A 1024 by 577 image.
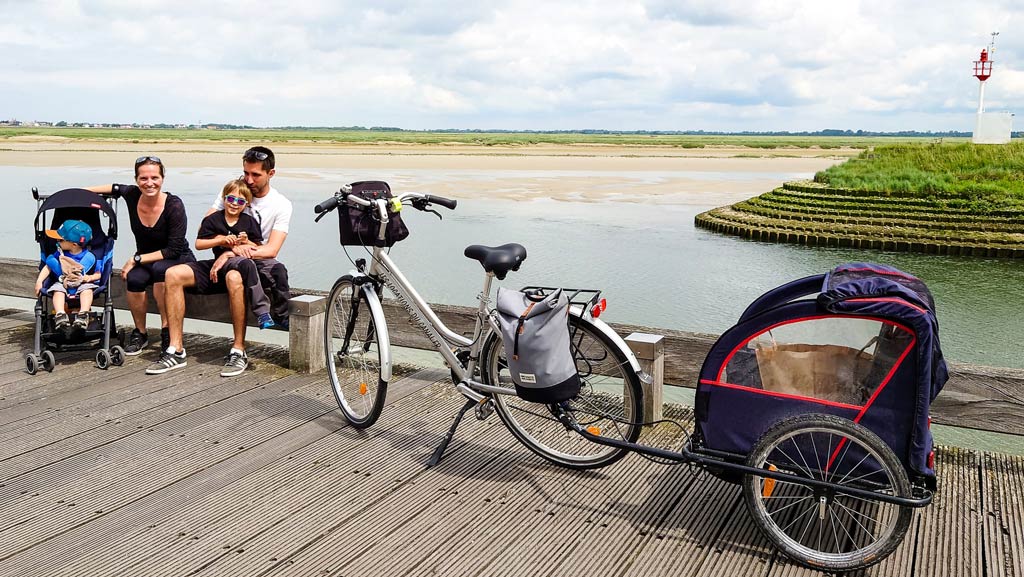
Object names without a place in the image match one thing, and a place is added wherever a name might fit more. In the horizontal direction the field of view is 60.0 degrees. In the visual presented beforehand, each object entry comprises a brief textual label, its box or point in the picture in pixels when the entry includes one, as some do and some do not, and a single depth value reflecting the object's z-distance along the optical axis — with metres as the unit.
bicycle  3.86
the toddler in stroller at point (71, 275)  5.94
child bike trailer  3.06
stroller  5.92
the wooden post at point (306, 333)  5.84
